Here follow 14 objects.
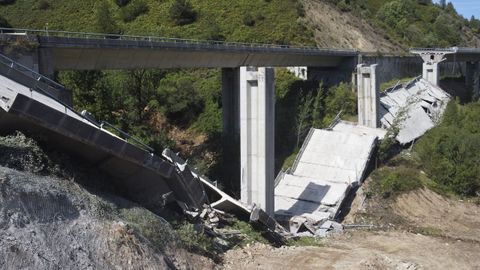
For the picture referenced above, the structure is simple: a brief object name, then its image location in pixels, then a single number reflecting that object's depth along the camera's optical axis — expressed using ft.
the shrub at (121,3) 229.45
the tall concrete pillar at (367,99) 125.29
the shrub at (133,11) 216.54
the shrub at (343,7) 258.98
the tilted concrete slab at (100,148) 45.93
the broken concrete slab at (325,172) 92.07
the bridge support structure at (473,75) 218.18
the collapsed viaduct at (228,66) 75.56
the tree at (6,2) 225.76
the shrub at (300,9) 218.83
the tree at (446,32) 335.88
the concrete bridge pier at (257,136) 80.07
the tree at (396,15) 318.82
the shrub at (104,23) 161.18
